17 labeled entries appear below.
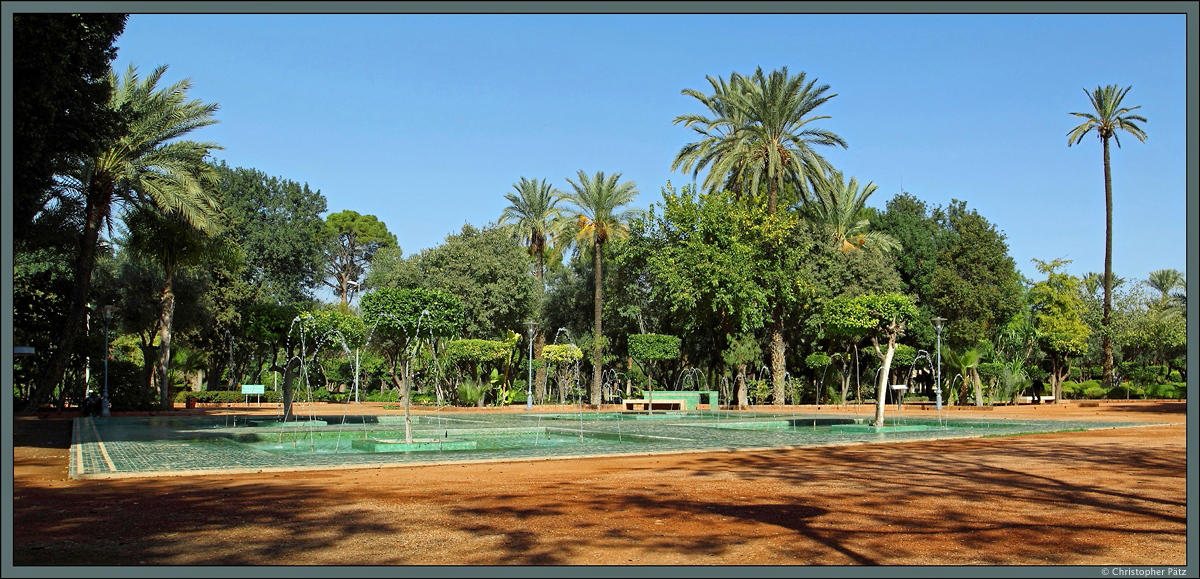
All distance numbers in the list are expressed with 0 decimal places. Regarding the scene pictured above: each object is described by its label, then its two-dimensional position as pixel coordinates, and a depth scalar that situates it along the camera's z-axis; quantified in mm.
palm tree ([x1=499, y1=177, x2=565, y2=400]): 53044
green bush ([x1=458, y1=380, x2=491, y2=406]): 39969
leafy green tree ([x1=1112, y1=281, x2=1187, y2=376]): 42531
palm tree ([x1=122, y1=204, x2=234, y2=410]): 28203
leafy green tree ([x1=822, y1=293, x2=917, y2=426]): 23359
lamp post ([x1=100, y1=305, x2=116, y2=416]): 28625
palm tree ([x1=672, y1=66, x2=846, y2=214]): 37406
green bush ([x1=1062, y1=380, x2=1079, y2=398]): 46562
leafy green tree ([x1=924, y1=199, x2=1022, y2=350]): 43250
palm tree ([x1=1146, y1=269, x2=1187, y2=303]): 70312
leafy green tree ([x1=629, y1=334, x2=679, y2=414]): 39531
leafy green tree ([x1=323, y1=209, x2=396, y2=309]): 73250
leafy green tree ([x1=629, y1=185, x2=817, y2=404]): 37938
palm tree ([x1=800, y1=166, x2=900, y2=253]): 44312
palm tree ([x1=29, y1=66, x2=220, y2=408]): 25641
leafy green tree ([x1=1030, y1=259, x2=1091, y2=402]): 46500
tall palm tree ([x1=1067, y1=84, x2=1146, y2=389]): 47531
